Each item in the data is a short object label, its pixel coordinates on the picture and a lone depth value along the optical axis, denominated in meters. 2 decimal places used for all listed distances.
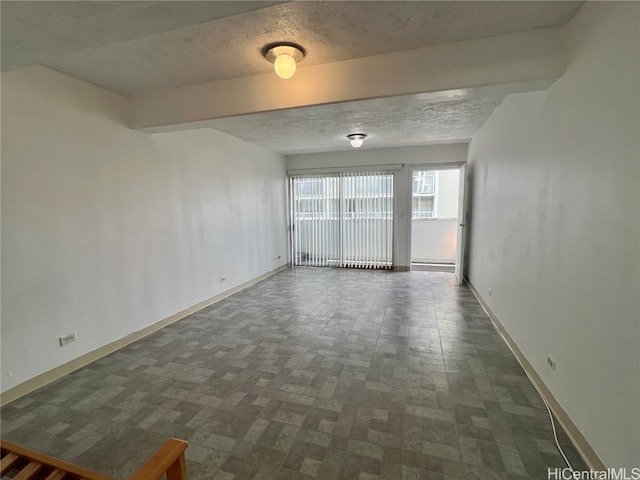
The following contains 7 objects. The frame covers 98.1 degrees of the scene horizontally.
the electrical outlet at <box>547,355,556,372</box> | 1.92
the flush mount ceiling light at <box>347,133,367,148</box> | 4.61
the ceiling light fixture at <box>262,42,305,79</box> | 1.99
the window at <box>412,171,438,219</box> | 8.44
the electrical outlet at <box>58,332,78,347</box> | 2.42
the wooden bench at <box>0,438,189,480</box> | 0.95
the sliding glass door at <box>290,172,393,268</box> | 6.29
